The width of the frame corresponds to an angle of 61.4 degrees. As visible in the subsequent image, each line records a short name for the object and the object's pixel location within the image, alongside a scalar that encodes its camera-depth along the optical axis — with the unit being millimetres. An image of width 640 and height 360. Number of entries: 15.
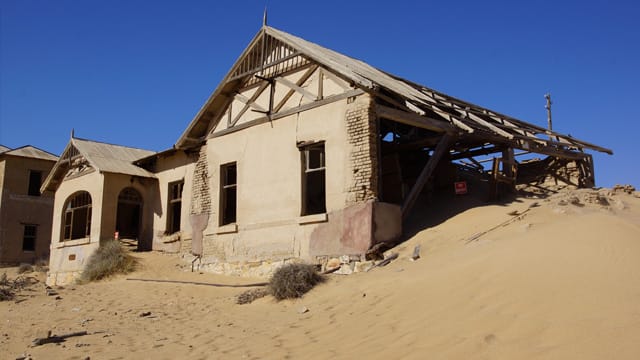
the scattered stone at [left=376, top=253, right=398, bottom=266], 10826
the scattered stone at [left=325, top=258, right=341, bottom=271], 11852
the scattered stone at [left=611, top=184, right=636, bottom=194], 15938
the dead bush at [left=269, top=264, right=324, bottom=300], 9922
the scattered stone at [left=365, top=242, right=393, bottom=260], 11398
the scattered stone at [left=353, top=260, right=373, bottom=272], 11147
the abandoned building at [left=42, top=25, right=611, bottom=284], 12336
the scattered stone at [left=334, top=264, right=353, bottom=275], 11528
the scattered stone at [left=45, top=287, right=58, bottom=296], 13561
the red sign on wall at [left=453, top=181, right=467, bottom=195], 14990
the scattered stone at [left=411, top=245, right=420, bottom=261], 10406
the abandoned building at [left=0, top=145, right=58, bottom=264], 27720
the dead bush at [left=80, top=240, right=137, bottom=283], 16312
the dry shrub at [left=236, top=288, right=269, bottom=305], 10580
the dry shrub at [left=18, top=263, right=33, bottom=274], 24838
